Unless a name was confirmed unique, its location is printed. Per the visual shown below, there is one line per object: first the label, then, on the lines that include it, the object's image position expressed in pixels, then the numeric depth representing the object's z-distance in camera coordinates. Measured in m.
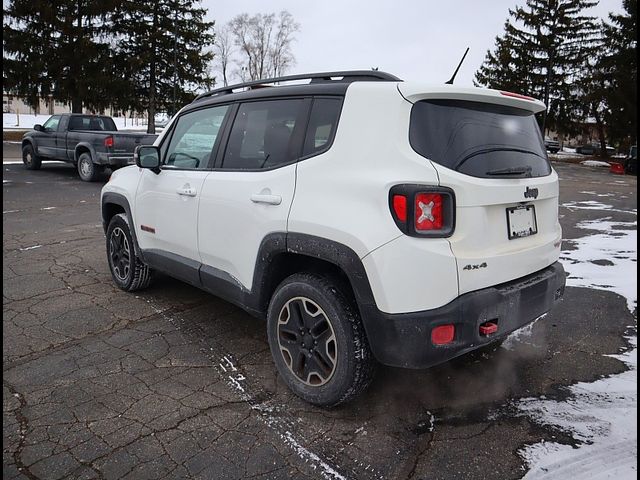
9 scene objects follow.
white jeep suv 2.34
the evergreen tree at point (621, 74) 33.12
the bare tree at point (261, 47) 55.78
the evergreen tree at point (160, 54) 29.91
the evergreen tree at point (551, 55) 40.28
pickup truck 12.07
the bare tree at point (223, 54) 57.91
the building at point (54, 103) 27.79
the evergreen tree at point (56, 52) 25.78
